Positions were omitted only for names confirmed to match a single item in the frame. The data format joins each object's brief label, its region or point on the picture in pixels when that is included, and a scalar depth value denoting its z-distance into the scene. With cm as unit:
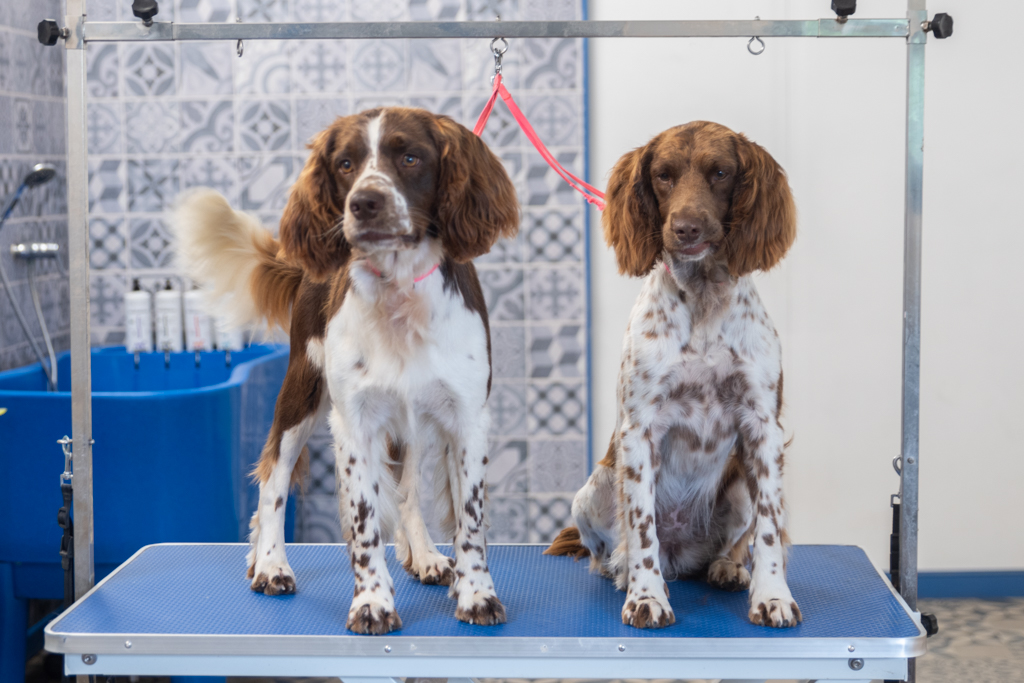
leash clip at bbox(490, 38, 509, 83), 397
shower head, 479
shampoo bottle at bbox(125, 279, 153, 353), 509
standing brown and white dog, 376
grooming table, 378
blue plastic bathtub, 452
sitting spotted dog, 383
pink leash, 404
